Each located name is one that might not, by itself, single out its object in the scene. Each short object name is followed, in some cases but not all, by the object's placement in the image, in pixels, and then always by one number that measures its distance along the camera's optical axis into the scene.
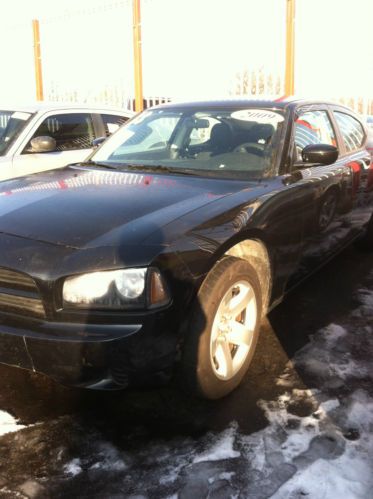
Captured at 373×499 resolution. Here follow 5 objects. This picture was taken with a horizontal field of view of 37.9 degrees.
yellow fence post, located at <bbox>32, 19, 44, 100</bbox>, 13.48
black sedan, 2.45
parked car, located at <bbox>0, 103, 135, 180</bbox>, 5.83
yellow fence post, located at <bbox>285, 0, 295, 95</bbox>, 9.13
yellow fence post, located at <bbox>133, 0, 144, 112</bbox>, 11.06
